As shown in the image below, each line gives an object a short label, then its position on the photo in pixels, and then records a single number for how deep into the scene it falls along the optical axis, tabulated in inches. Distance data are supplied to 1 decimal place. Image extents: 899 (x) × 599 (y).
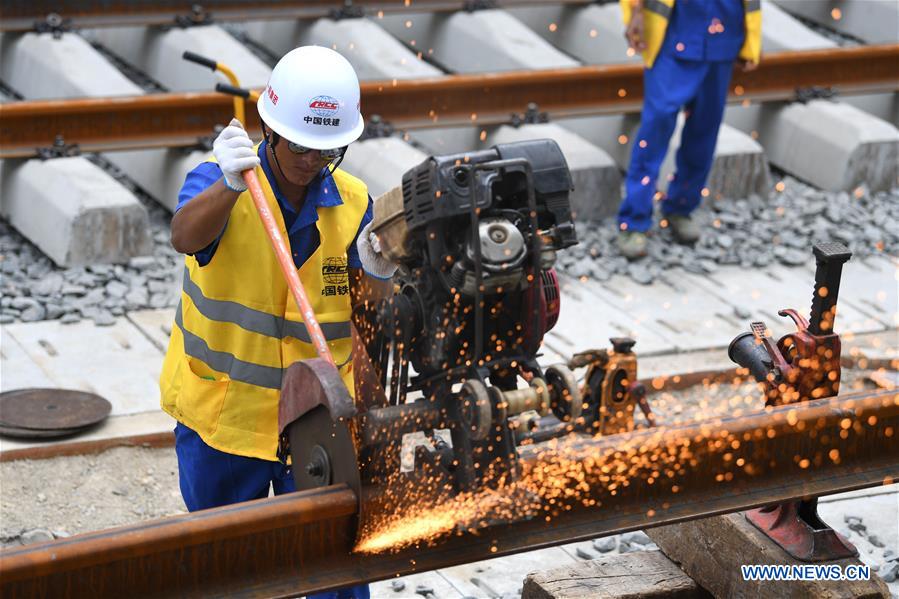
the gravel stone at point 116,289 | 534.6
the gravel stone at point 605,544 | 403.9
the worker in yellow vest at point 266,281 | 296.0
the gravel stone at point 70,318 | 512.4
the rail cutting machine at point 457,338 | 248.5
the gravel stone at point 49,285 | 530.3
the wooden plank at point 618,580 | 334.6
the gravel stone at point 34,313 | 512.4
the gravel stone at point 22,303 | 518.3
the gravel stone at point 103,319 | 514.3
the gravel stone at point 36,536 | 384.2
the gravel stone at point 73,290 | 530.0
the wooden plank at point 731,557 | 323.0
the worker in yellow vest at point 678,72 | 604.4
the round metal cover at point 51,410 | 436.1
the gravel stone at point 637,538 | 406.8
